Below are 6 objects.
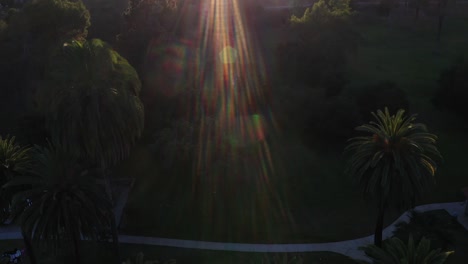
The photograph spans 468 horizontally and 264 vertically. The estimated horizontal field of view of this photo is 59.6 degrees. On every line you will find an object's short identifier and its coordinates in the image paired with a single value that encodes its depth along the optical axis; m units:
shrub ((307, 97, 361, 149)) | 39.56
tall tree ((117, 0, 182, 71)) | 44.72
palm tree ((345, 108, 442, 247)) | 24.11
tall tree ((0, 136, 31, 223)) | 22.67
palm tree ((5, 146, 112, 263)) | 21.84
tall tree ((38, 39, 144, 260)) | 22.41
